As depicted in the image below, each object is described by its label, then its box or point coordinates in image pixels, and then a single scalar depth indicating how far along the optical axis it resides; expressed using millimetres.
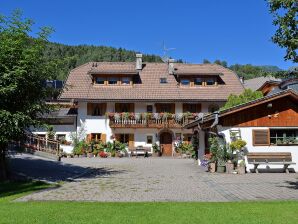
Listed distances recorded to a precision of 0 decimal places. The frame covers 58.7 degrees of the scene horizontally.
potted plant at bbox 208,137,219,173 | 12609
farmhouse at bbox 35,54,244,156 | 23551
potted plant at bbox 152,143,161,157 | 23413
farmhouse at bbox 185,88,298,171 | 13014
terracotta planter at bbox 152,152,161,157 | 23393
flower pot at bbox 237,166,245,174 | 12291
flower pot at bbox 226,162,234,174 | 12439
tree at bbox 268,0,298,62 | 6853
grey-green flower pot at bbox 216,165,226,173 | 12509
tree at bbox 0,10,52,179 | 9255
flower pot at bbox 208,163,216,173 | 12603
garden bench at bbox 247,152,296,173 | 12538
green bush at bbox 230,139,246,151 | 12578
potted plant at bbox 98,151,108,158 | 22196
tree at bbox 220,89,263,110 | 18253
